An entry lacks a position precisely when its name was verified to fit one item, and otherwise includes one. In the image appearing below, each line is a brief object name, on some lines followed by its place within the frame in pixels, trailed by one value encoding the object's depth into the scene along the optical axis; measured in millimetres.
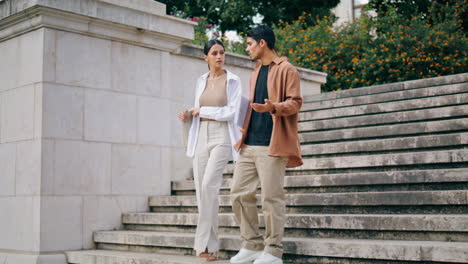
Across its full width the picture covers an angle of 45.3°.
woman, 5188
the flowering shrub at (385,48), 12945
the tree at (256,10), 19953
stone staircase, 4711
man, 4496
